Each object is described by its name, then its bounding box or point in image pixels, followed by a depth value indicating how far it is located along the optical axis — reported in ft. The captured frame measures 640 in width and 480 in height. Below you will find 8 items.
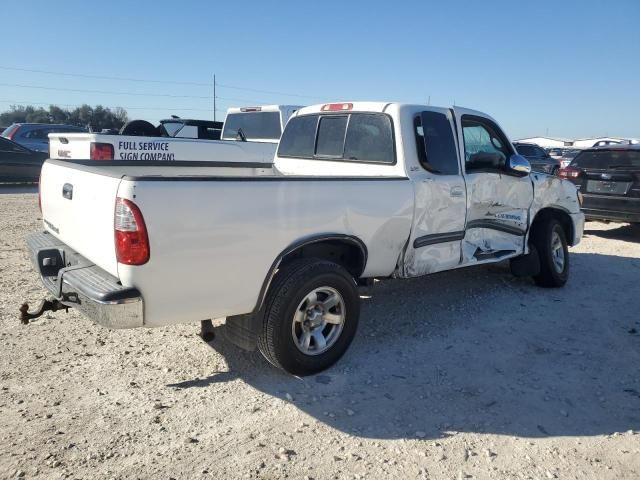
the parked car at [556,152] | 99.66
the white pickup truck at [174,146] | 24.98
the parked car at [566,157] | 65.96
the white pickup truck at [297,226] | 9.57
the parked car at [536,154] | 61.36
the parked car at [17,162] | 44.04
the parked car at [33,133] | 51.78
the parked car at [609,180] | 29.12
